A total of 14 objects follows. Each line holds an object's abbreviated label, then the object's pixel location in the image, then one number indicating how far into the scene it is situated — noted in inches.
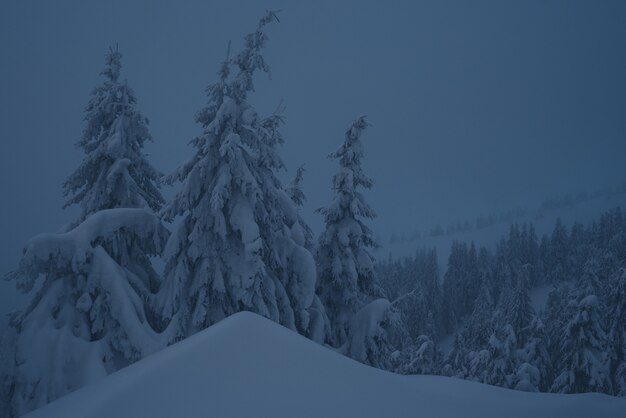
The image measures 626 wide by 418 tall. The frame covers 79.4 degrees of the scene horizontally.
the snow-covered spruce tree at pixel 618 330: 873.5
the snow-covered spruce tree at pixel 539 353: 1139.9
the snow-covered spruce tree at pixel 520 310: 1483.8
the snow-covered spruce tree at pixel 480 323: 1958.7
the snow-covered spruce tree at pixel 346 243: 529.7
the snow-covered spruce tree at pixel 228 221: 348.8
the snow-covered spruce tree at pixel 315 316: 448.5
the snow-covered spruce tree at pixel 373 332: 493.0
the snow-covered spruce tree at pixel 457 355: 1716.3
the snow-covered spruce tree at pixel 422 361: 1077.8
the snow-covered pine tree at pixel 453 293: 3038.9
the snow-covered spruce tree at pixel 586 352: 853.2
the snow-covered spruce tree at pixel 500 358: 1020.5
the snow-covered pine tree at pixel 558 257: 3237.2
